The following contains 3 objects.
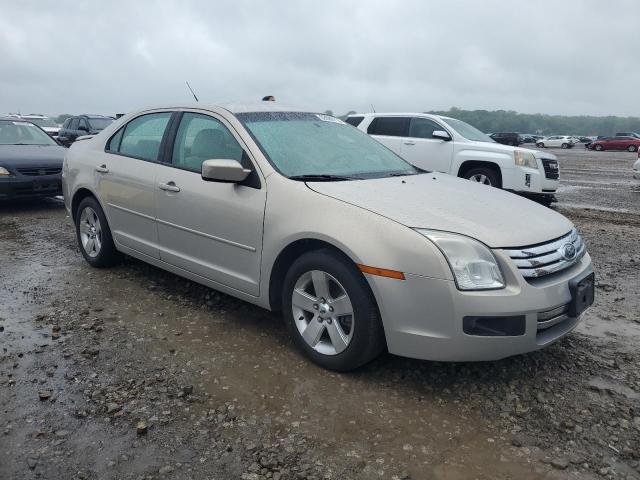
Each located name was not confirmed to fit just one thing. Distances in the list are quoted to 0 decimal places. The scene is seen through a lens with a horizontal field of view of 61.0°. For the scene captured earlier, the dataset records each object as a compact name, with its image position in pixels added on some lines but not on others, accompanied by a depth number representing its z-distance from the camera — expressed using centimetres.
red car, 4247
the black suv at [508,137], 4269
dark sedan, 808
